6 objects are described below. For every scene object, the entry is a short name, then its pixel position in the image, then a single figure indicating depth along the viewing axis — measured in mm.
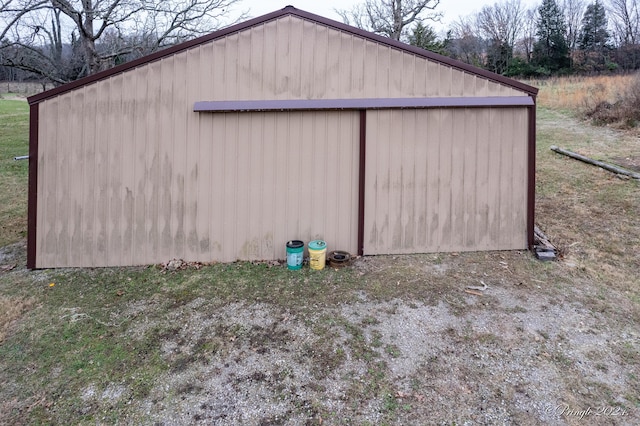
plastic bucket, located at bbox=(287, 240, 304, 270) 4777
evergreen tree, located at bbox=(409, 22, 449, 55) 21422
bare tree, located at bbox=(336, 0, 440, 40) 15969
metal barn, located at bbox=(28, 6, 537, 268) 4883
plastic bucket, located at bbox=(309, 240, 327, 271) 4779
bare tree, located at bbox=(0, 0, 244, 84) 9893
